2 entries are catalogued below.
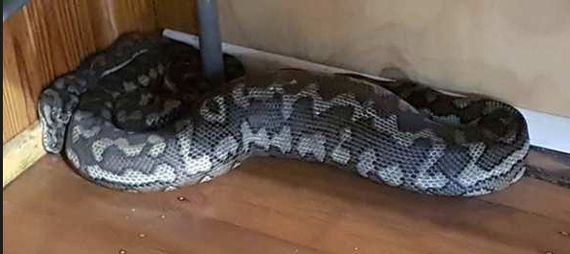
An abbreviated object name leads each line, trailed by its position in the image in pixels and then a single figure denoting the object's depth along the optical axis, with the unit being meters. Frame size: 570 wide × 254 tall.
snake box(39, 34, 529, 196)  1.84
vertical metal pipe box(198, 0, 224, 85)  2.01
